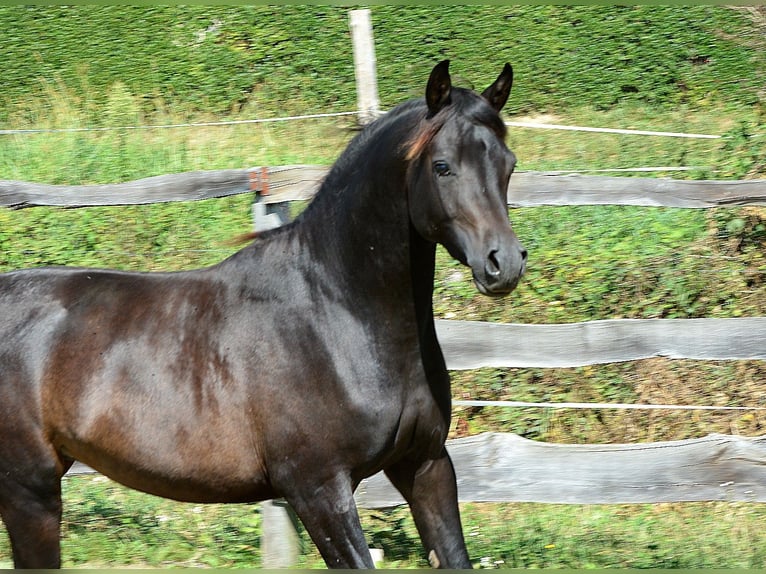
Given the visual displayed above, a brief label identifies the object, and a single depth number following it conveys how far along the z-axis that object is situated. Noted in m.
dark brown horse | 6.25
